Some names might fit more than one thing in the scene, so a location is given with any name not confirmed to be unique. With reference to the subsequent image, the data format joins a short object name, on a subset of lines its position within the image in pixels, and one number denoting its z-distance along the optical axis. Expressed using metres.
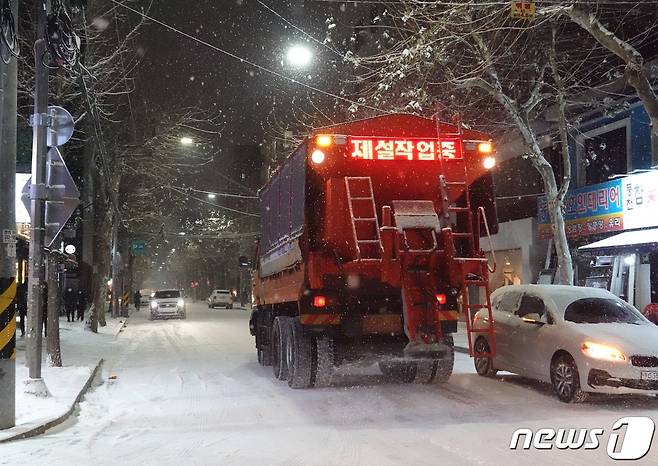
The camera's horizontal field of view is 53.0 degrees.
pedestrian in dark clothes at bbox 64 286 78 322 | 28.43
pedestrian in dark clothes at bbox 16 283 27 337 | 19.14
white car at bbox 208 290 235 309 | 54.09
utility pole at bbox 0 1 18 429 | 7.36
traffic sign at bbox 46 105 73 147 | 10.53
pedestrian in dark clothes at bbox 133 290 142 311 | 51.88
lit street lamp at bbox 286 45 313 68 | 16.80
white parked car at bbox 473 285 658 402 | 8.56
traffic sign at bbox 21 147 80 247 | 10.10
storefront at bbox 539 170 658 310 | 17.40
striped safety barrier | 7.47
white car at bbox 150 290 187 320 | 34.94
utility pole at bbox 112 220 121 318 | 31.79
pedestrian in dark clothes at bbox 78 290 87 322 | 29.36
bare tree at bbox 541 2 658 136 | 11.93
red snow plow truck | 9.06
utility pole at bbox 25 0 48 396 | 9.52
